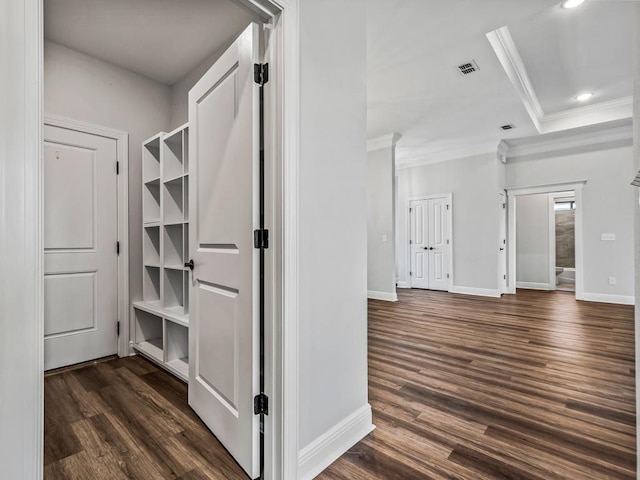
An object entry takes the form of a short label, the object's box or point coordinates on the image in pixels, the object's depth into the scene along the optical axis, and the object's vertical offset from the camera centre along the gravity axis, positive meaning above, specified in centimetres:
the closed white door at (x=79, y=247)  264 -6
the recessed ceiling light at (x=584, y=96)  439 +201
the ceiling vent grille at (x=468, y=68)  332 +186
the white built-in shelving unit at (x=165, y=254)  268 -13
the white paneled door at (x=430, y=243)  663 -9
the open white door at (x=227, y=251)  140 -6
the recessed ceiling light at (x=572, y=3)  258 +195
